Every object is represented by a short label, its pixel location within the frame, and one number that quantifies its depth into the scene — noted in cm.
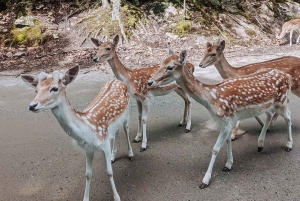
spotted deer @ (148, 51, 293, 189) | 355
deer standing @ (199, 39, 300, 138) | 473
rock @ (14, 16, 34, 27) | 1019
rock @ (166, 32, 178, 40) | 998
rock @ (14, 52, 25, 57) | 920
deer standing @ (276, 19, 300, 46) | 1070
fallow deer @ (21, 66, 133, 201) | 271
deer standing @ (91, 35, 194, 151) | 463
